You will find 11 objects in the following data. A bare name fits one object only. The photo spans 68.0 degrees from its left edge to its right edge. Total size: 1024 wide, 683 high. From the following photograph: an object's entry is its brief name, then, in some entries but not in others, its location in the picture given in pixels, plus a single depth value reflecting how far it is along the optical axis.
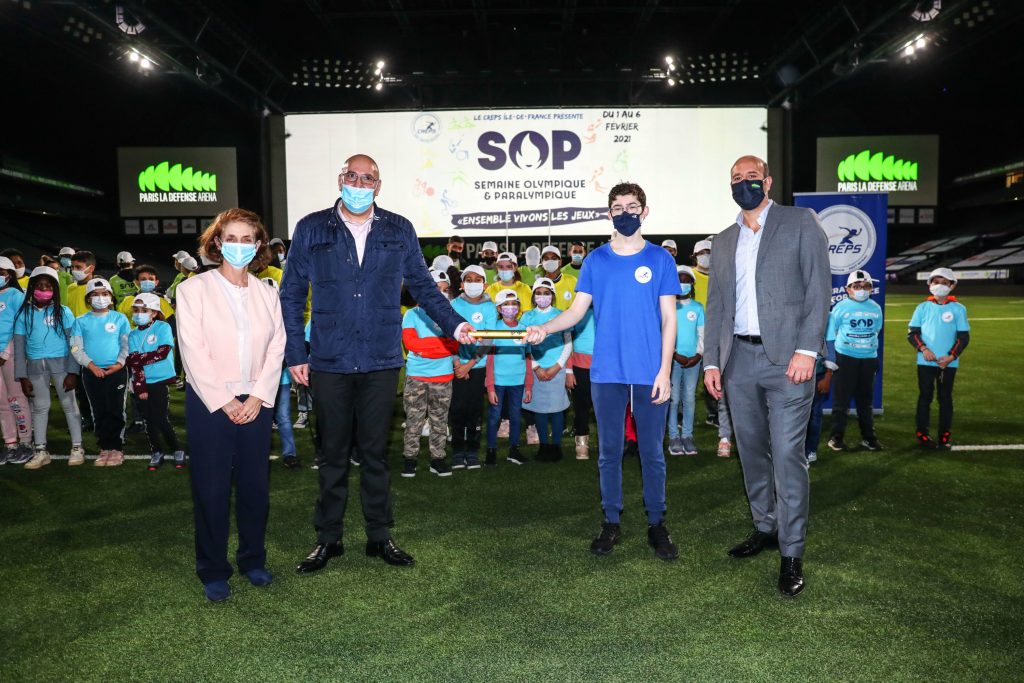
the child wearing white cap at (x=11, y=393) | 6.98
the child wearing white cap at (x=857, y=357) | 7.46
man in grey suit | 3.90
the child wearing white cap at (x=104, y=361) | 7.00
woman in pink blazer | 3.84
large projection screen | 17.09
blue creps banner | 8.81
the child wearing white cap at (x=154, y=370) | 6.93
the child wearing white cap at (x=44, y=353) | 6.94
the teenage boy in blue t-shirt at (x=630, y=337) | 4.32
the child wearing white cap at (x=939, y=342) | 7.34
